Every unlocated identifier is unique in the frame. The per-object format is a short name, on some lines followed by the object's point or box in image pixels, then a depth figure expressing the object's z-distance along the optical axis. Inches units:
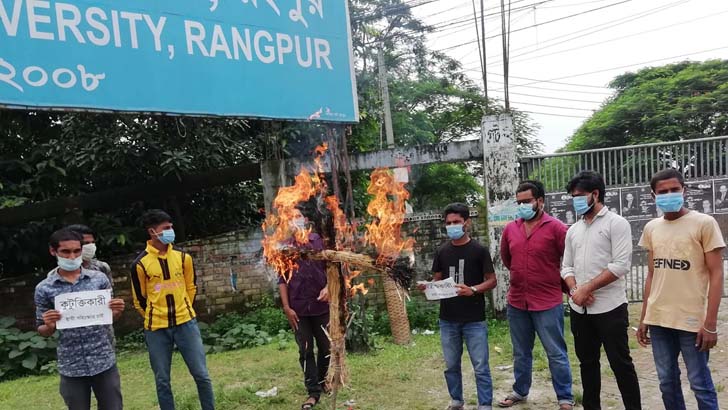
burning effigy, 145.4
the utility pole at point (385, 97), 591.6
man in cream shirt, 129.4
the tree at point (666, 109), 807.7
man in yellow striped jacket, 169.2
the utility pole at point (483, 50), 319.9
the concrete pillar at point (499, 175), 295.7
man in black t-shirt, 169.0
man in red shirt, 167.3
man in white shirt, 148.9
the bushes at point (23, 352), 288.7
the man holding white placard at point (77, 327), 141.9
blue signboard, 185.9
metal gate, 284.4
